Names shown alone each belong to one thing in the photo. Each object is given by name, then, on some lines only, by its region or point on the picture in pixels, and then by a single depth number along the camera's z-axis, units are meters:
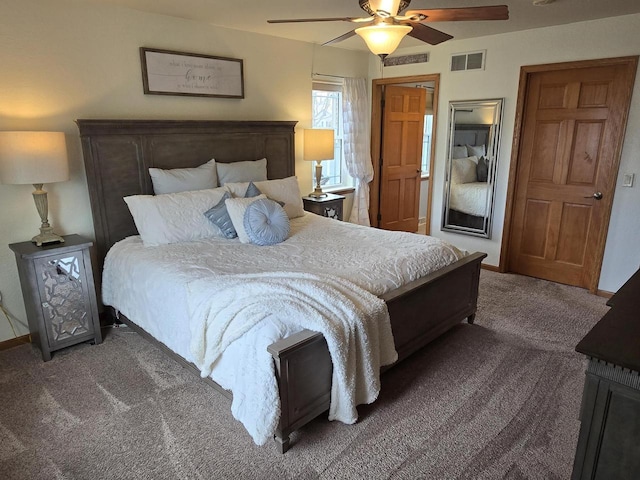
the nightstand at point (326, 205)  4.49
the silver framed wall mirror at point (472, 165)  4.36
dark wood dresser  1.27
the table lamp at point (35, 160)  2.59
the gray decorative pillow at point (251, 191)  3.52
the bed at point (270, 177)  2.00
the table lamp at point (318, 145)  4.38
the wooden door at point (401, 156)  5.39
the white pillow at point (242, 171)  3.70
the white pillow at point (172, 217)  3.02
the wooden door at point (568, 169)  3.68
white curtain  5.04
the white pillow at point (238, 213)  3.13
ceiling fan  2.06
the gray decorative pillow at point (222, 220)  3.20
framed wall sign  3.38
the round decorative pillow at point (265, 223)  3.06
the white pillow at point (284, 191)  3.59
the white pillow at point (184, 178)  3.35
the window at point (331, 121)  4.93
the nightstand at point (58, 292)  2.73
